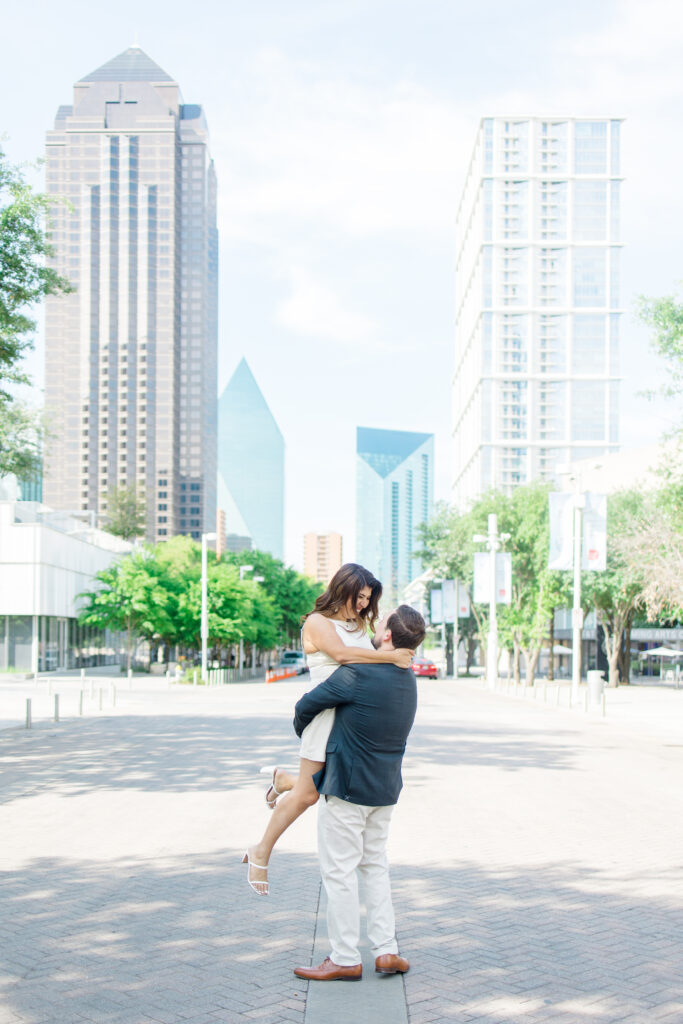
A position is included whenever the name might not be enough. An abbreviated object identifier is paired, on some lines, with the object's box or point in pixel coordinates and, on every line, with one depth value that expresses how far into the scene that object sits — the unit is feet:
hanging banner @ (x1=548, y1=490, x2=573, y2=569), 107.24
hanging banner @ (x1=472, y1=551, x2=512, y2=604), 148.56
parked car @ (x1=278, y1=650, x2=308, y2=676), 248.11
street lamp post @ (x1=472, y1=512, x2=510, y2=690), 148.46
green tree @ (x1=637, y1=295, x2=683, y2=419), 79.61
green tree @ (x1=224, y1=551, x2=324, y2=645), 260.83
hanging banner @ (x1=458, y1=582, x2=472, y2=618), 193.06
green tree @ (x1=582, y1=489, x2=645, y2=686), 168.66
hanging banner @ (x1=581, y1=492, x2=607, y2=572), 103.76
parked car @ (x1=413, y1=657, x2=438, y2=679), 209.67
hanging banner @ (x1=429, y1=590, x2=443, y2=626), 203.00
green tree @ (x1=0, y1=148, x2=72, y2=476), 56.44
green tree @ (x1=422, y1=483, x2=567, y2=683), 174.50
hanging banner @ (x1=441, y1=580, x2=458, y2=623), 190.39
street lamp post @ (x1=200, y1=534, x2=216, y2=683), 157.59
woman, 16.56
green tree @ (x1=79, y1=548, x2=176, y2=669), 174.40
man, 16.06
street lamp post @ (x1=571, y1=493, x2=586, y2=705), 105.29
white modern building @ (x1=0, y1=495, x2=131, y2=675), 166.20
